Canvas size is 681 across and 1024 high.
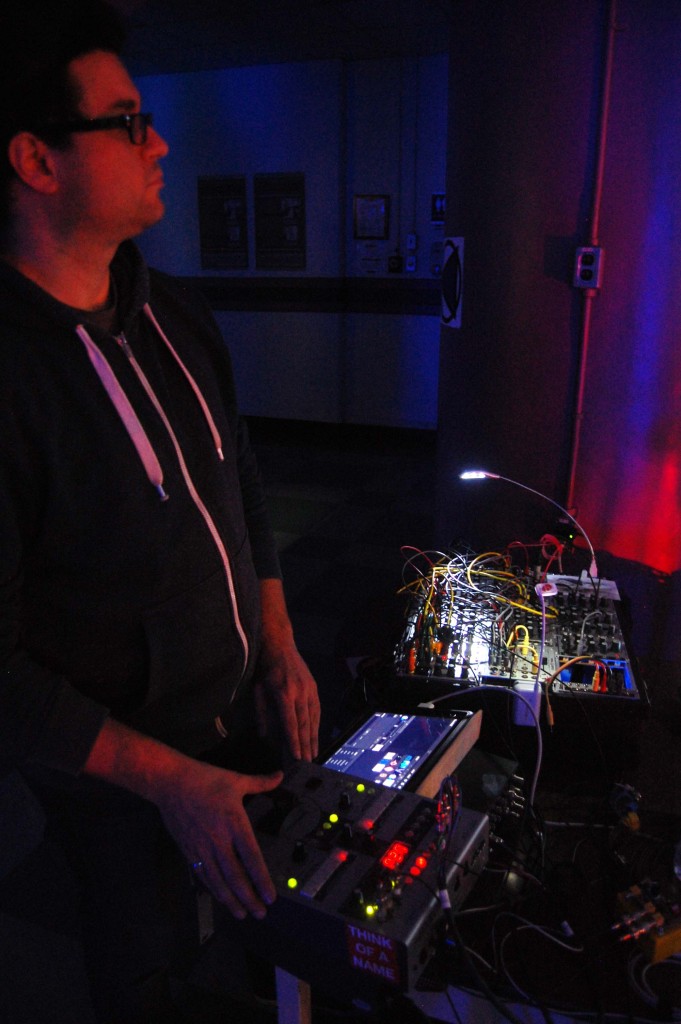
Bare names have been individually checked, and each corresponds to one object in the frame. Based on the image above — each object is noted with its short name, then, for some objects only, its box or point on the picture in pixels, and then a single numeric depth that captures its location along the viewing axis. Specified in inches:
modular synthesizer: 60.6
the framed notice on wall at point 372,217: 222.4
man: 32.8
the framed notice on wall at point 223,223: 238.5
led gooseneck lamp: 75.3
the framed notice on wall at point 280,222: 230.4
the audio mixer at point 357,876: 30.6
